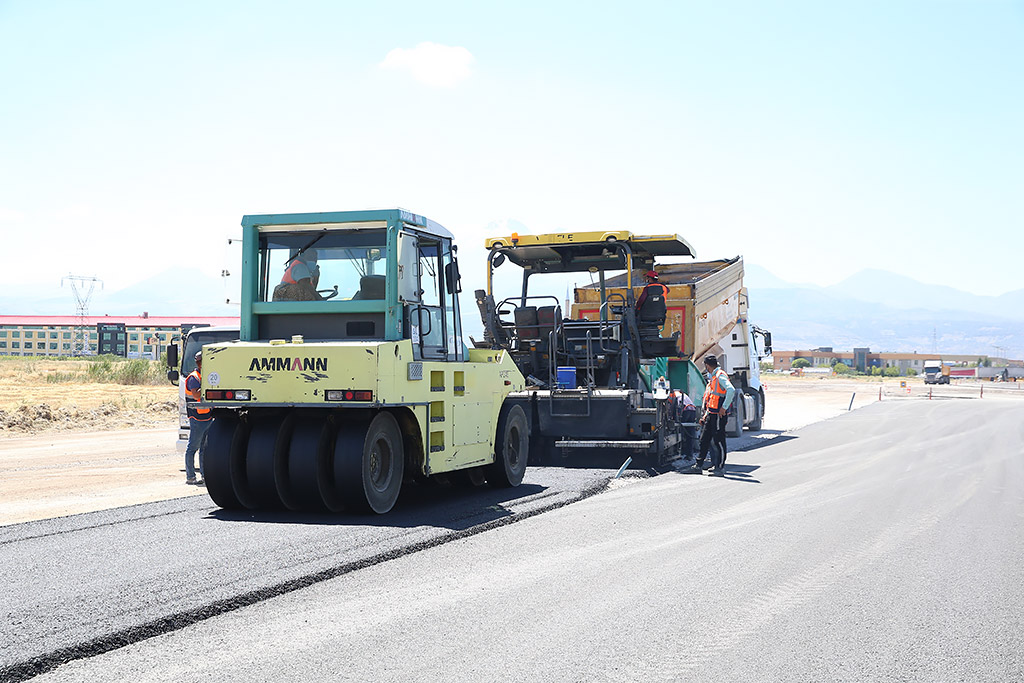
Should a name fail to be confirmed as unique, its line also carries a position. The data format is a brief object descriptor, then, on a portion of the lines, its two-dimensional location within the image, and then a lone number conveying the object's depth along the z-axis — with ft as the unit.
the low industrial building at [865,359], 557.33
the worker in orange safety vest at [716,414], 43.70
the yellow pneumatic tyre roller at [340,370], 27.48
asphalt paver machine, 42.75
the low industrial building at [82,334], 360.48
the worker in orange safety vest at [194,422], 36.32
